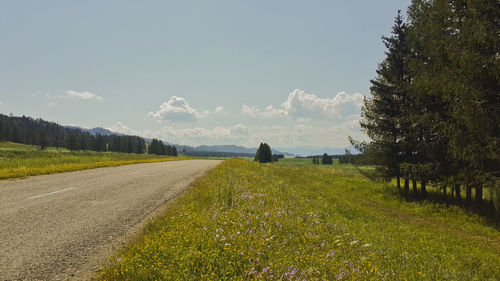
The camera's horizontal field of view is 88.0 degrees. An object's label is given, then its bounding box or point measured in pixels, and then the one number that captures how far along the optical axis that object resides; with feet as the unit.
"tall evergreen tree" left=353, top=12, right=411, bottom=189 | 57.57
